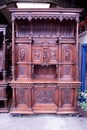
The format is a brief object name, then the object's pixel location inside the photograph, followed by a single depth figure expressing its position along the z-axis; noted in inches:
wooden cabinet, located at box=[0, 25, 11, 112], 126.1
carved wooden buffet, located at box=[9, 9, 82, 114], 120.6
